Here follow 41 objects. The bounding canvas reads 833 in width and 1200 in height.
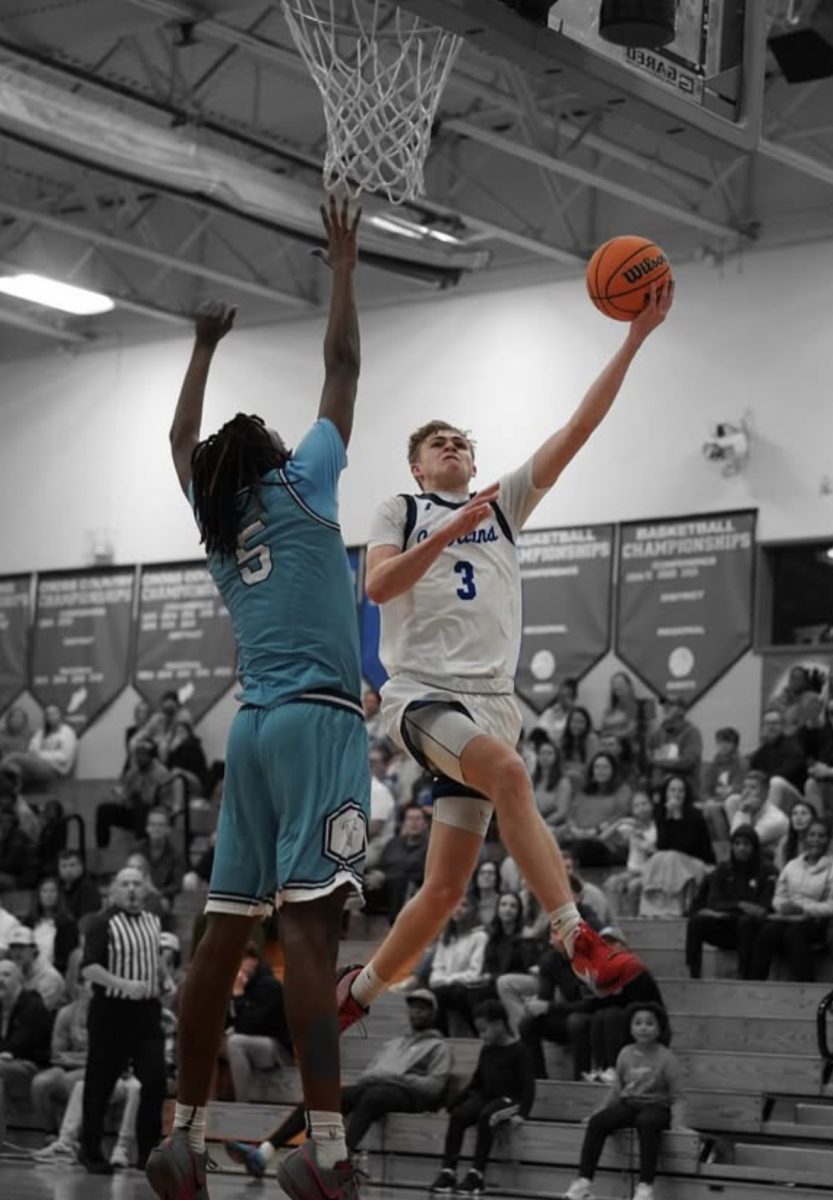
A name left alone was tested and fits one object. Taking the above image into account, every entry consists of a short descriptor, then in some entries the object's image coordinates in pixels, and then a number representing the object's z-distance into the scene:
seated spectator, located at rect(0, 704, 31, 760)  27.00
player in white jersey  7.27
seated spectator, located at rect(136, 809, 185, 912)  21.44
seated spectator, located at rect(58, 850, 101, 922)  20.14
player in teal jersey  5.88
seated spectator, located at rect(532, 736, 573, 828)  19.95
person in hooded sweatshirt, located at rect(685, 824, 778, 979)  16.77
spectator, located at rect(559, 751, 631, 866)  19.05
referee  14.62
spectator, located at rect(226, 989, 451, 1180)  15.20
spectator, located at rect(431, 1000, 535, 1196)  14.77
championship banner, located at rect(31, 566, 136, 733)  26.94
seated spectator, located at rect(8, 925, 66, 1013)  18.31
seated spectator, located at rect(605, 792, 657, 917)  18.61
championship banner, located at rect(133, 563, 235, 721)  25.91
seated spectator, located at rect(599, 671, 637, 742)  21.81
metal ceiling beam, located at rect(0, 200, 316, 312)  23.30
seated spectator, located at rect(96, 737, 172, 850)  23.28
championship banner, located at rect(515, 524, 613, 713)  23.16
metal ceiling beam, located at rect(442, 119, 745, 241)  20.44
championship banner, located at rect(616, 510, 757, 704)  22.14
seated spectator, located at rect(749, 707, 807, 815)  18.50
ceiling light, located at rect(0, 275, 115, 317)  23.50
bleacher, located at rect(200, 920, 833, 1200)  14.20
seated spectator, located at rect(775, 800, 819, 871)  16.72
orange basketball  7.47
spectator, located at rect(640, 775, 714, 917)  18.11
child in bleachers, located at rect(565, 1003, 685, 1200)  13.92
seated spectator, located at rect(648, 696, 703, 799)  20.47
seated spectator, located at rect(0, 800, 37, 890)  22.12
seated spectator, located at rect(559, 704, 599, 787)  21.19
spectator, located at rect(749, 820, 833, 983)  16.23
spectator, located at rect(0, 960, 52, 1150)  17.70
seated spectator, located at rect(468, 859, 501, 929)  17.59
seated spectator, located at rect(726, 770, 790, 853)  17.88
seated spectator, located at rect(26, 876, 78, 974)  19.30
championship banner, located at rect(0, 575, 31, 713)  27.88
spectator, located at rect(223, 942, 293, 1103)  16.84
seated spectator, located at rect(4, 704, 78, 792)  26.05
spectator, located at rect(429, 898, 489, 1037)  16.72
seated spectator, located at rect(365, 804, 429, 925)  18.55
